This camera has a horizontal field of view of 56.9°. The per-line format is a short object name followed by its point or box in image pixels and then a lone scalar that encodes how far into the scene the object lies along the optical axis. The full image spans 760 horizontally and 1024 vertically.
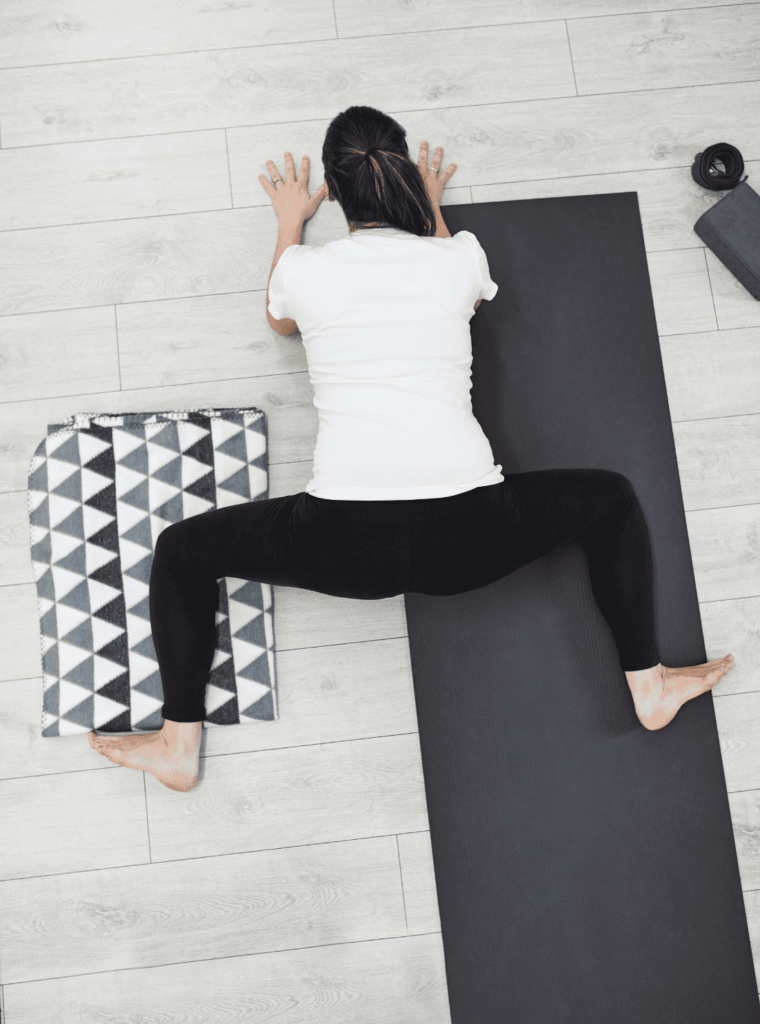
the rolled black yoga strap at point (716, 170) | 1.66
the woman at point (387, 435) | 1.12
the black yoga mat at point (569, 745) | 1.49
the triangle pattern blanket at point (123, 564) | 1.53
